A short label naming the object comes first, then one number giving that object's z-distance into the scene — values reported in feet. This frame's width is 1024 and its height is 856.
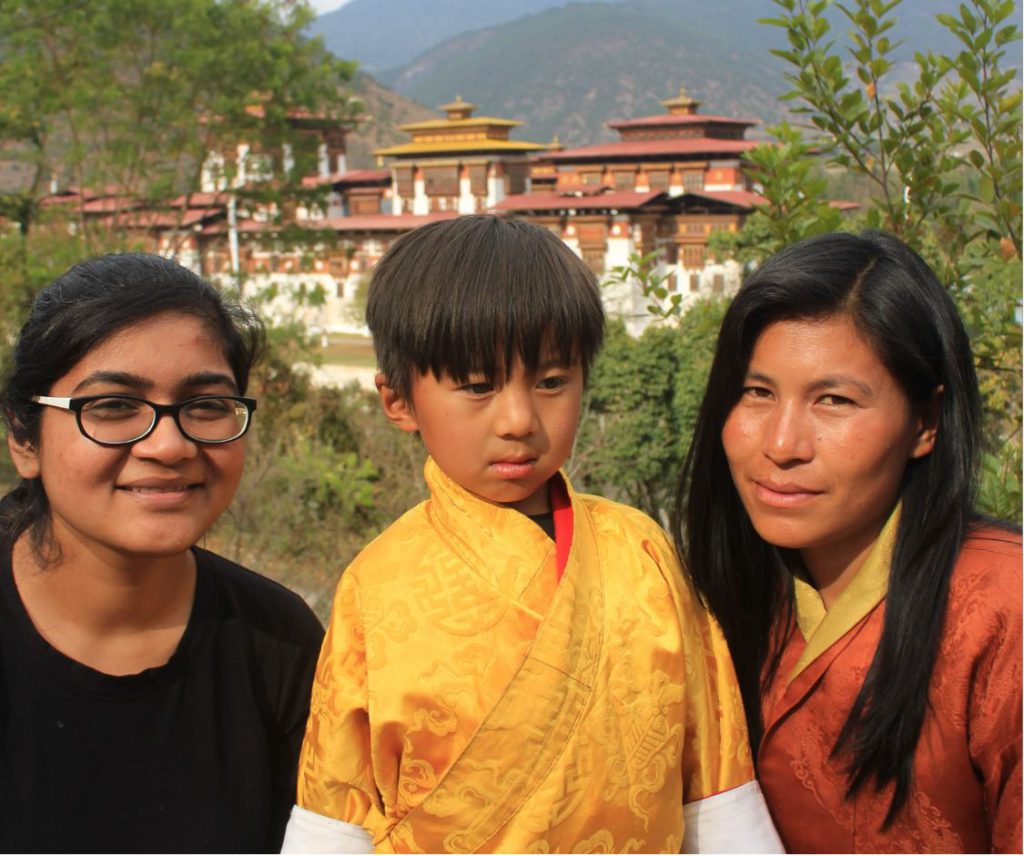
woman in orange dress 5.35
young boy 5.42
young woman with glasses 5.58
